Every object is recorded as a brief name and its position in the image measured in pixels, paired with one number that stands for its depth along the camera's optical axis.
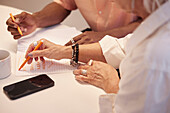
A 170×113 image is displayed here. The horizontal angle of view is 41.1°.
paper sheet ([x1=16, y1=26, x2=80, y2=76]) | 0.97
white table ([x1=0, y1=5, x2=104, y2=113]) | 0.77
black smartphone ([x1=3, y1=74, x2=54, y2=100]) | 0.82
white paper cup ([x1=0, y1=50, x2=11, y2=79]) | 0.88
